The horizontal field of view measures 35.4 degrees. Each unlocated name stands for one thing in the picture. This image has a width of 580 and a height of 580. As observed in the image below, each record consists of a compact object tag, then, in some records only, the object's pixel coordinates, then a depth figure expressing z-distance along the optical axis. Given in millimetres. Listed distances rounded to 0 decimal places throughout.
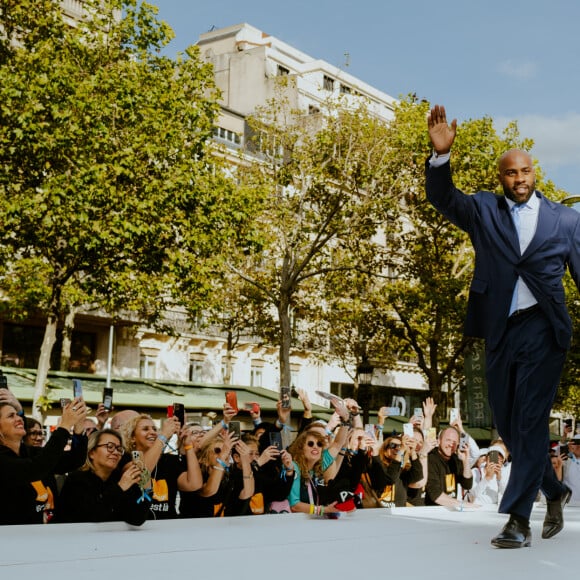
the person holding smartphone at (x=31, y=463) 4773
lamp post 23586
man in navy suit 4094
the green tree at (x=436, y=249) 31266
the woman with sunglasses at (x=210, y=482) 6441
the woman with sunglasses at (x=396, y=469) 8891
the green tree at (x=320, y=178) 26297
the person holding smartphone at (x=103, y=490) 4660
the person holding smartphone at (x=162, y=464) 6383
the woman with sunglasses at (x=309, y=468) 6996
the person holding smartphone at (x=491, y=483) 9414
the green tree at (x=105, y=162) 20375
